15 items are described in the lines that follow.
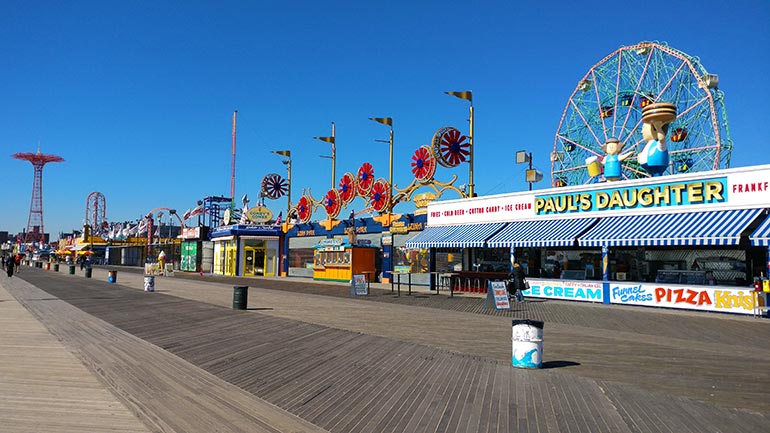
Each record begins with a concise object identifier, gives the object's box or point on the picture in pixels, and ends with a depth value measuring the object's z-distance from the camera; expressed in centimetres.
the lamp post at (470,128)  3027
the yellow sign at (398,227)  3364
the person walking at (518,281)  2042
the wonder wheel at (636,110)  3212
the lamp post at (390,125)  3633
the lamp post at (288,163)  4891
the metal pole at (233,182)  6769
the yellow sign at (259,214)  4728
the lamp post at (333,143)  4394
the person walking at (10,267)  3893
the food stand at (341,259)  3525
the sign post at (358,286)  2405
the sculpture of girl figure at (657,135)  2119
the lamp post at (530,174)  3191
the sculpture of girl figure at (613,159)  2281
